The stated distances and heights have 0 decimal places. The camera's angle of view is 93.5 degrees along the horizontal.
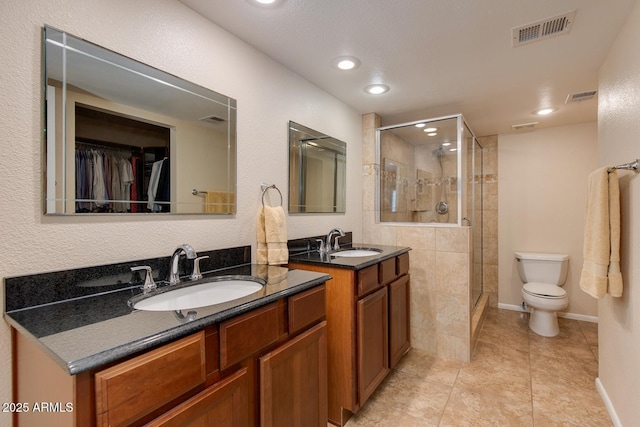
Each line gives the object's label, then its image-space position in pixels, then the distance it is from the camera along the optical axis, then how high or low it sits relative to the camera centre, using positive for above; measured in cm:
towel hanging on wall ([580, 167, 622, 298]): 155 -15
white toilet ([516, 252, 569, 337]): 286 -77
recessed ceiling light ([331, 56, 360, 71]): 190 +98
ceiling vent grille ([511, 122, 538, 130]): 326 +96
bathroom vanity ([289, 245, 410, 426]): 173 -68
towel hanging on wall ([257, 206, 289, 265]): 172 -14
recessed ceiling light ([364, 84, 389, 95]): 233 +98
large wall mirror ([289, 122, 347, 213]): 211 +32
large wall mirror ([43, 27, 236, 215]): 105 +32
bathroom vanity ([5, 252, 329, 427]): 69 -41
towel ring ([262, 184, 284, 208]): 184 +16
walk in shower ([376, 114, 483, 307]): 264 +38
